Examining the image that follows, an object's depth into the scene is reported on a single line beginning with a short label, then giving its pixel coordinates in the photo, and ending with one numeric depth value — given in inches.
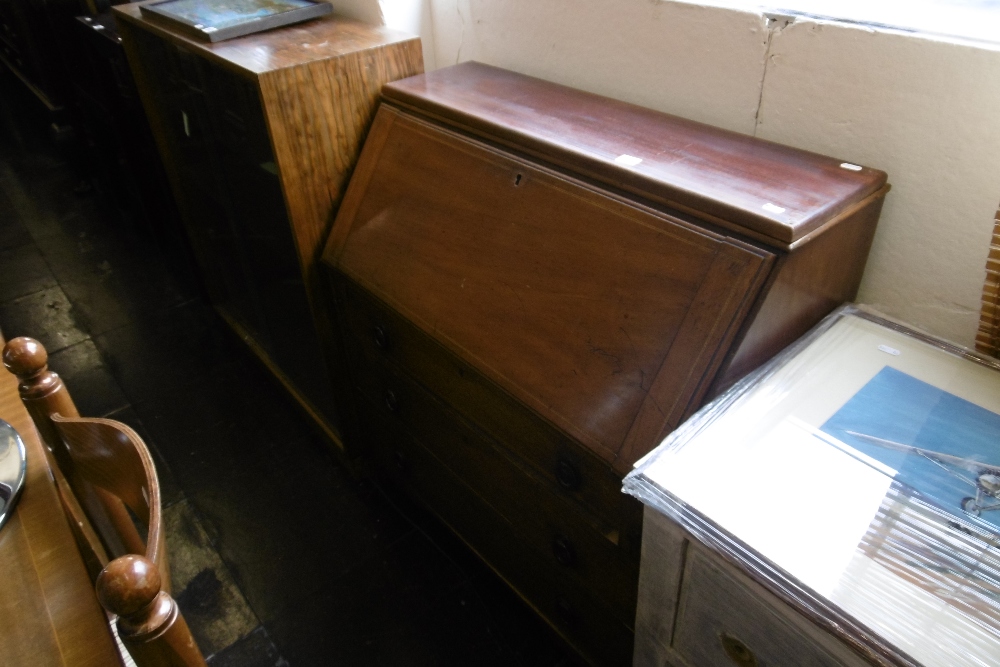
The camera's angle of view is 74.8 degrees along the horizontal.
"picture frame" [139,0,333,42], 59.9
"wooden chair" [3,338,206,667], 22.3
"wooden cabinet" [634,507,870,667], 27.4
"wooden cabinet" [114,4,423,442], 54.9
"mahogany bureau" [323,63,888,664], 36.5
